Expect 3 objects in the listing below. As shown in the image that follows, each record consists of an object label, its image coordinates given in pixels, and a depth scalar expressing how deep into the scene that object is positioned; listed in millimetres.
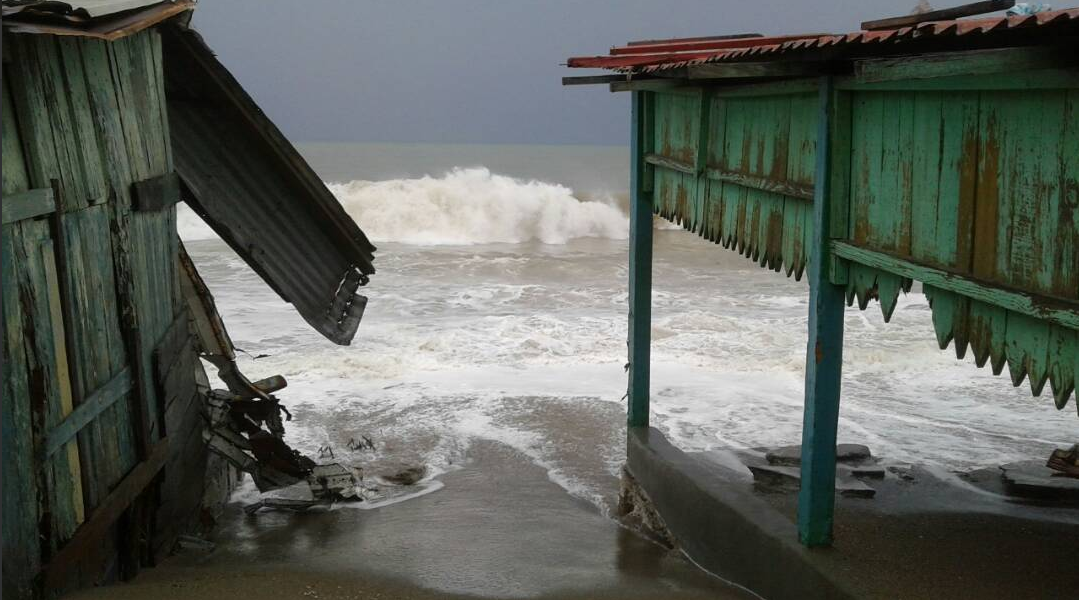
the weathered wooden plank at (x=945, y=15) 4293
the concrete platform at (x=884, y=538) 5148
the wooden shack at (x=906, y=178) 3461
